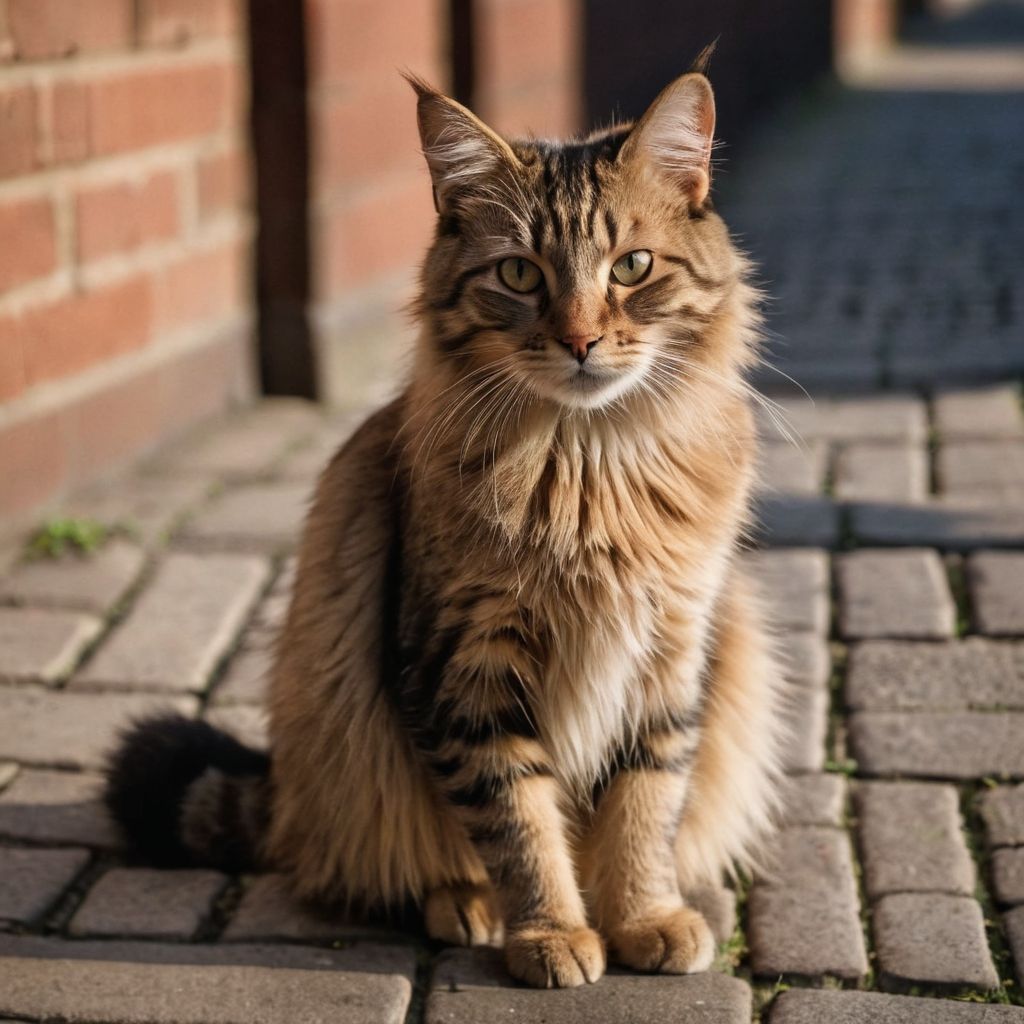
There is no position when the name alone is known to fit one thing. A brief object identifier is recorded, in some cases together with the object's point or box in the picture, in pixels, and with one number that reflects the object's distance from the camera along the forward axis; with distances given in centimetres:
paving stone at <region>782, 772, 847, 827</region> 295
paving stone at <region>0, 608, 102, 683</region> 348
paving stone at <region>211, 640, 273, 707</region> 343
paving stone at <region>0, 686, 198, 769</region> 316
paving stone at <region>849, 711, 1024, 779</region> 307
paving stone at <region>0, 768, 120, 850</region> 290
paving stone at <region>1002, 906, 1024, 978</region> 248
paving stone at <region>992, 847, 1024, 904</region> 267
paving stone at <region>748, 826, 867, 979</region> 251
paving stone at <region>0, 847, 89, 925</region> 265
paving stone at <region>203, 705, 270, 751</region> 324
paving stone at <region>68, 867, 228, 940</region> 262
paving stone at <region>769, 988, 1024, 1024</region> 232
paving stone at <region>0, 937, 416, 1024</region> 233
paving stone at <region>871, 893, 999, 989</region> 244
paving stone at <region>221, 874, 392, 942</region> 262
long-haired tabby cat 249
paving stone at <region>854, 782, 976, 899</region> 272
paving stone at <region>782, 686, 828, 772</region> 313
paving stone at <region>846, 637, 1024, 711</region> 332
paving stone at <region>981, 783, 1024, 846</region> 284
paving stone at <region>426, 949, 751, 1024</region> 235
